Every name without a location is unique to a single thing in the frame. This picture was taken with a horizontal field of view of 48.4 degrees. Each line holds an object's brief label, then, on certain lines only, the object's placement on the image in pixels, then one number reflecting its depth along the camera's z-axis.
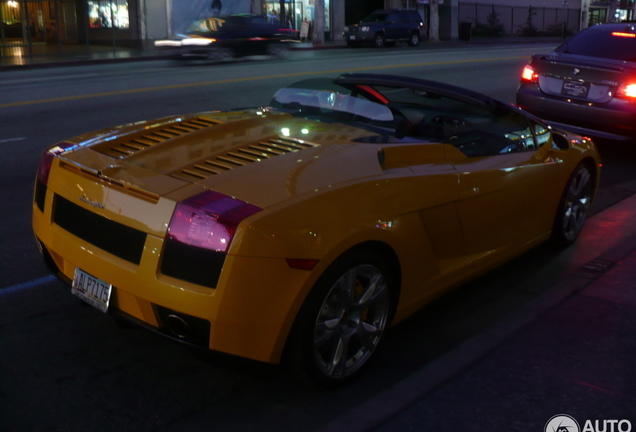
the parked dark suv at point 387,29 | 33.06
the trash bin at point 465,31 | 43.53
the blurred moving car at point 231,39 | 21.47
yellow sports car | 2.88
